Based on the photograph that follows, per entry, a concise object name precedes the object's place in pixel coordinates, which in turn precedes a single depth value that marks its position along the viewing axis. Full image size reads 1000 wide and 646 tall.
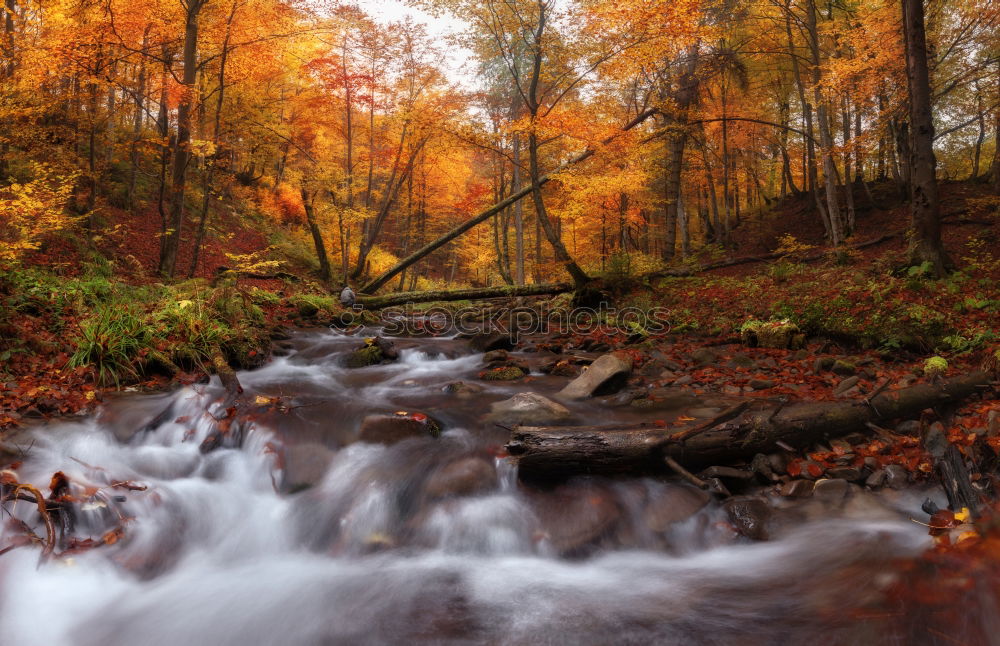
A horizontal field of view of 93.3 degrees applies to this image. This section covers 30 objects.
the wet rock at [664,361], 6.88
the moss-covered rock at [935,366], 4.78
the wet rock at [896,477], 3.44
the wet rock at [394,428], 5.01
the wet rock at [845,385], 4.80
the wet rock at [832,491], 3.46
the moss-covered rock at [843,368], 5.50
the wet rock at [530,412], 5.28
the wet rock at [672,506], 3.57
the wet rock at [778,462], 3.75
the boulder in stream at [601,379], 6.17
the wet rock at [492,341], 9.39
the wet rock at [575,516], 3.50
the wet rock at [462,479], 4.12
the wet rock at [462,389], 6.64
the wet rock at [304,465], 4.39
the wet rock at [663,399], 5.48
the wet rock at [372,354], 8.29
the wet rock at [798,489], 3.55
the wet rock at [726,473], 3.70
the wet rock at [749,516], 3.37
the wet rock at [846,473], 3.57
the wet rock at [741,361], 6.50
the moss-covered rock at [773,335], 6.90
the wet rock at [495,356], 8.33
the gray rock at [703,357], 6.96
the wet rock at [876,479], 3.49
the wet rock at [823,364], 5.75
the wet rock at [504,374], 7.41
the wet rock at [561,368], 7.52
